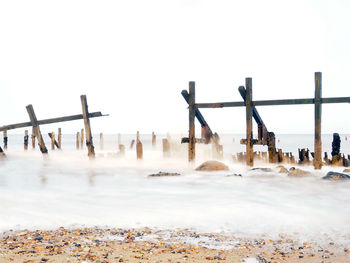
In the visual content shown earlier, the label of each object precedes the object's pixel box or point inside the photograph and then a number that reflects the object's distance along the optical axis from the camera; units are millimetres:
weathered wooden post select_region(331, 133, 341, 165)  15481
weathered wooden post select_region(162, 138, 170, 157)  19688
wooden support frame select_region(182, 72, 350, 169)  12078
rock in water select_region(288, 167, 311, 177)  11570
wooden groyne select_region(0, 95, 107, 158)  15055
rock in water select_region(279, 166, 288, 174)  12373
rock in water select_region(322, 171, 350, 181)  10852
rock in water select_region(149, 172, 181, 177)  11877
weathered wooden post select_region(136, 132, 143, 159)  18409
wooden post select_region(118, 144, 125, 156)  21244
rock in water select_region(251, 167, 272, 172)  12372
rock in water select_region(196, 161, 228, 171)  12969
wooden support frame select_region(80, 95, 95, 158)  15039
